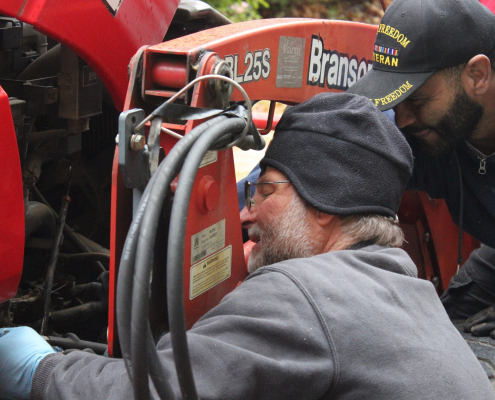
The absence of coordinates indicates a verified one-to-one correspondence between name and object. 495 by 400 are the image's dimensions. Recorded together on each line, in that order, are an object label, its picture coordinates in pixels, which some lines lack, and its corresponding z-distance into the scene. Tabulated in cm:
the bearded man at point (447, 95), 219
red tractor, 128
